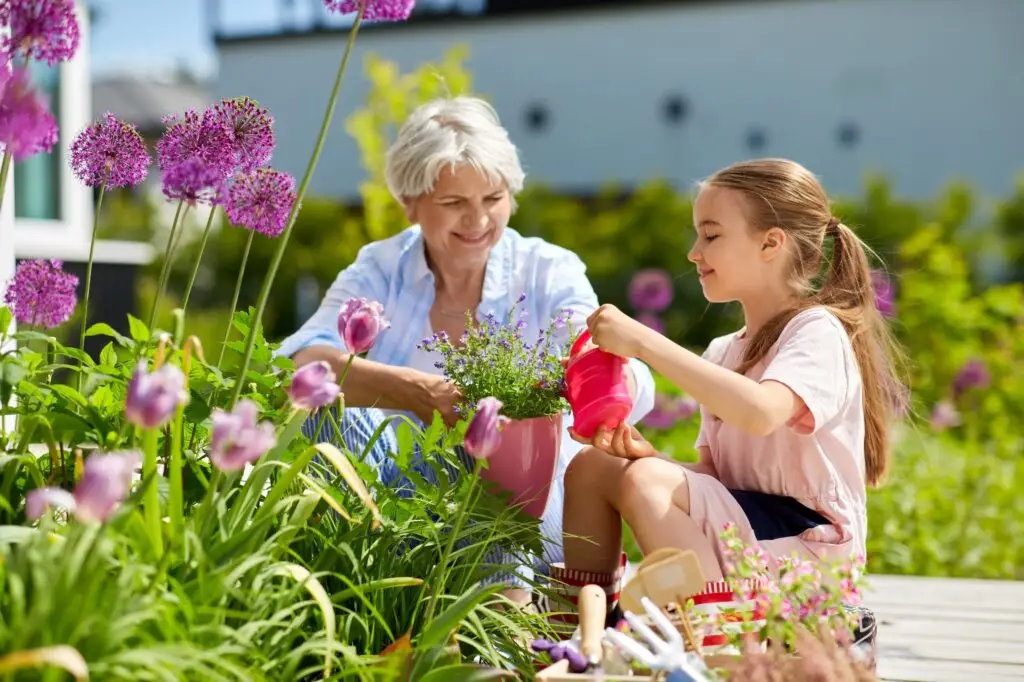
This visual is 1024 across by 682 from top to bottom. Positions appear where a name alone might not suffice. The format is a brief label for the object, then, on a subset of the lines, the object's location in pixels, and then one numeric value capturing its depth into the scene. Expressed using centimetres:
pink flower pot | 212
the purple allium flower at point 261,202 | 186
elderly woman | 253
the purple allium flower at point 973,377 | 610
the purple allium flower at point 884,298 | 503
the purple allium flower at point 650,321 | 581
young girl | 203
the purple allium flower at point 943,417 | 572
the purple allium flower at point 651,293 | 575
